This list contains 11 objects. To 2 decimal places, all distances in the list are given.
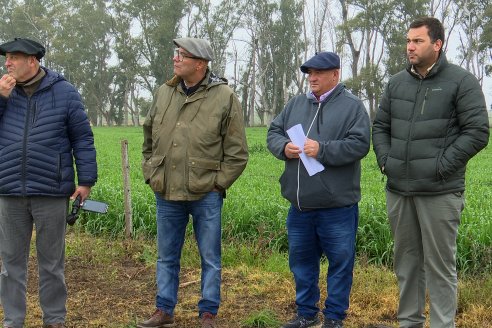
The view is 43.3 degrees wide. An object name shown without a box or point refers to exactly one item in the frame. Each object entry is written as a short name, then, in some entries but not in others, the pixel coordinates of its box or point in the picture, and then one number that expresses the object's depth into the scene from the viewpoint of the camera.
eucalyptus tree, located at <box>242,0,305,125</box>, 54.66
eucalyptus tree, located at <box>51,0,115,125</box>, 59.06
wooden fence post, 7.24
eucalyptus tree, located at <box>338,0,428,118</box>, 45.84
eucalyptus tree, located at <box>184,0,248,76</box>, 54.69
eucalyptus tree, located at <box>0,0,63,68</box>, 59.81
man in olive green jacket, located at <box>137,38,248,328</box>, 4.27
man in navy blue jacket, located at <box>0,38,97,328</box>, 4.05
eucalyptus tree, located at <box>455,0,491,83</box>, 48.62
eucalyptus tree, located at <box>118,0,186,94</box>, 54.88
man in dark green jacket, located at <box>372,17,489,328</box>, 3.79
